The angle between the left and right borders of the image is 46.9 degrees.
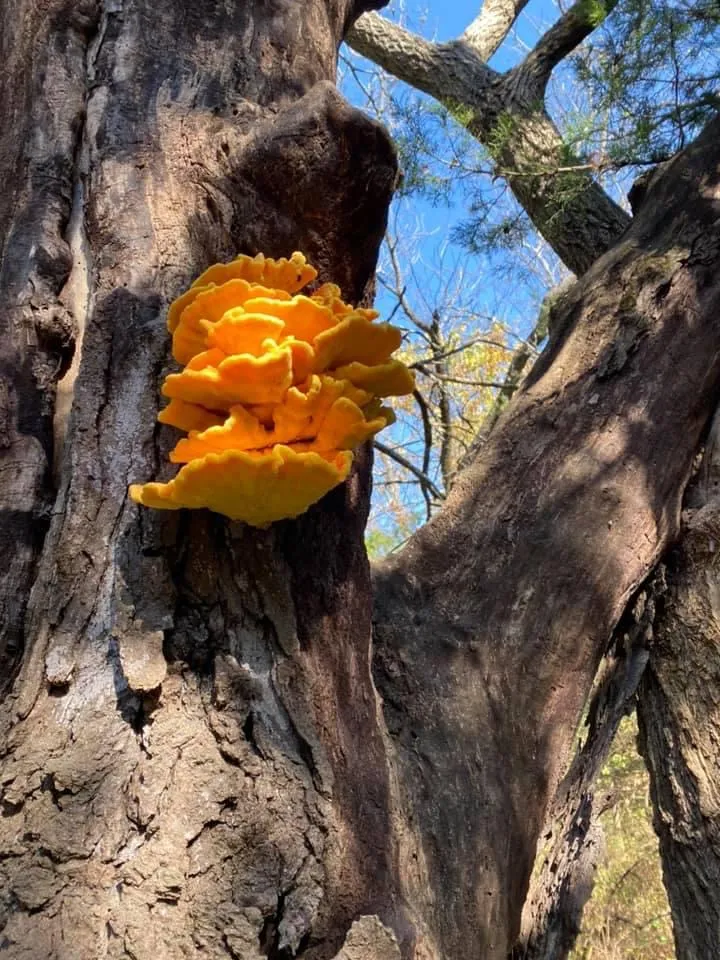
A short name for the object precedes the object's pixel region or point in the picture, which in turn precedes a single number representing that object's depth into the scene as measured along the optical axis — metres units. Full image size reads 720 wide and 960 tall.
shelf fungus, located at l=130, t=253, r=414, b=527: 1.25
